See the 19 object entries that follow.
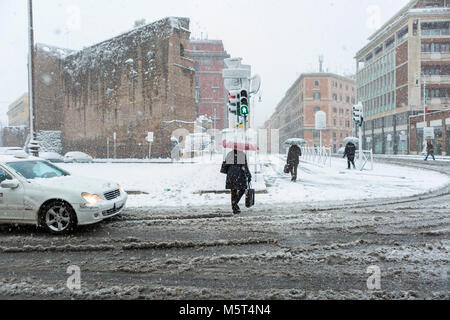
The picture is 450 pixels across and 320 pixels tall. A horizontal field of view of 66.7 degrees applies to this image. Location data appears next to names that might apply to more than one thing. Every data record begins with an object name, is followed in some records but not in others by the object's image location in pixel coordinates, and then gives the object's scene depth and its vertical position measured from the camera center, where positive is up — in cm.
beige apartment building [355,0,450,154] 4269 +1089
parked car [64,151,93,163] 3136 -28
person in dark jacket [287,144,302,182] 1336 -20
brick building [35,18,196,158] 3303 +694
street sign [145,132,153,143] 3073 +154
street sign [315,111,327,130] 3585 +344
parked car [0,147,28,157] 2387 +49
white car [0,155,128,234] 579 -81
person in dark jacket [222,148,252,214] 749 -45
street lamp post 1184 +303
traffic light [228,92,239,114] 1189 +181
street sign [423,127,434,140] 3309 +175
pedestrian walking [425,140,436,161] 2508 +15
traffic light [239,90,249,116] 1088 +157
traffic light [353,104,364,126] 1785 +193
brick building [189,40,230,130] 6344 +1396
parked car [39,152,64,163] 2954 -14
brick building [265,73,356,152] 7744 +1086
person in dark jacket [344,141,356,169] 1858 +1
